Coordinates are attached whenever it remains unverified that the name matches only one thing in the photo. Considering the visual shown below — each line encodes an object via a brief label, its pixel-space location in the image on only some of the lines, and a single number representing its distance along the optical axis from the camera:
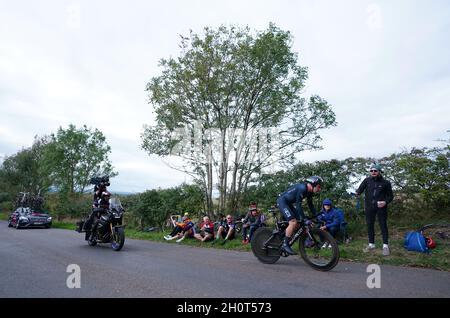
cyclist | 6.14
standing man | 7.15
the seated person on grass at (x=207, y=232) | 10.90
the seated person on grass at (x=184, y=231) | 11.70
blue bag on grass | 6.88
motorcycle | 9.09
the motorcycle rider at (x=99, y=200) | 9.86
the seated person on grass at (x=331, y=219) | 8.41
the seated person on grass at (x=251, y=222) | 10.16
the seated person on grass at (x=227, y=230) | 10.84
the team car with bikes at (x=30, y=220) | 21.56
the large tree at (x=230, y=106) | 12.79
